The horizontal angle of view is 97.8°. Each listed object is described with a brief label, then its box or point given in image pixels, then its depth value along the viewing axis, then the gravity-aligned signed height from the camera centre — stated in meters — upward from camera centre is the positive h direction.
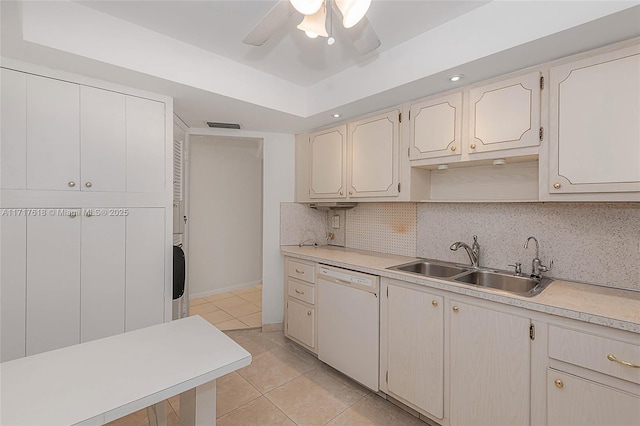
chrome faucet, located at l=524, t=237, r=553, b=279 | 1.81 -0.34
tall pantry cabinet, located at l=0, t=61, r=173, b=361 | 1.66 +0.00
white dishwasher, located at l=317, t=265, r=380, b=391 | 2.08 -0.89
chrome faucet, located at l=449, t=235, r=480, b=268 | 2.05 -0.27
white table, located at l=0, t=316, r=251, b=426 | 0.83 -0.58
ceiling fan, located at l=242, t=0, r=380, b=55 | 1.11 +0.89
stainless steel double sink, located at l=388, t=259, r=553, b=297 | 1.80 -0.44
